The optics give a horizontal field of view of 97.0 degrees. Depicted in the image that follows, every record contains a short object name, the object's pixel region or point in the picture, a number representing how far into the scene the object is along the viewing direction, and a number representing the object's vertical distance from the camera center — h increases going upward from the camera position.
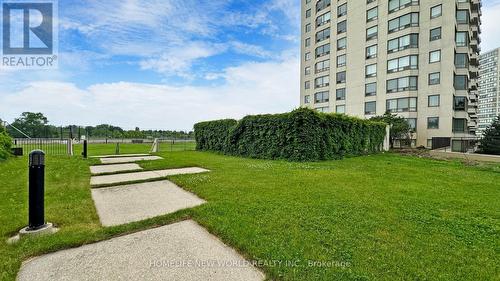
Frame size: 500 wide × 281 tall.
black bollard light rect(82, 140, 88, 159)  11.78 -0.65
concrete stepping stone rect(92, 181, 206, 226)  3.53 -1.22
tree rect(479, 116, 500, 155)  13.50 -0.03
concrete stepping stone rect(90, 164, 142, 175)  7.56 -1.13
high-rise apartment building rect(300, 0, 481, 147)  23.52 +9.56
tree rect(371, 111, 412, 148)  21.61 +1.22
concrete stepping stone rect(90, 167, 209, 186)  6.00 -1.15
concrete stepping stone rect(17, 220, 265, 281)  2.03 -1.26
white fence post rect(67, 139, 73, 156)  13.30 -0.50
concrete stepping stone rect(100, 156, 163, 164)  10.06 -1.08
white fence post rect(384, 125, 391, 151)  17.55 -0.07
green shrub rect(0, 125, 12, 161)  8.73 -0.27
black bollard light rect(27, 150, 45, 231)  2.77 -0.68
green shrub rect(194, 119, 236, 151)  15.49 +0.35
